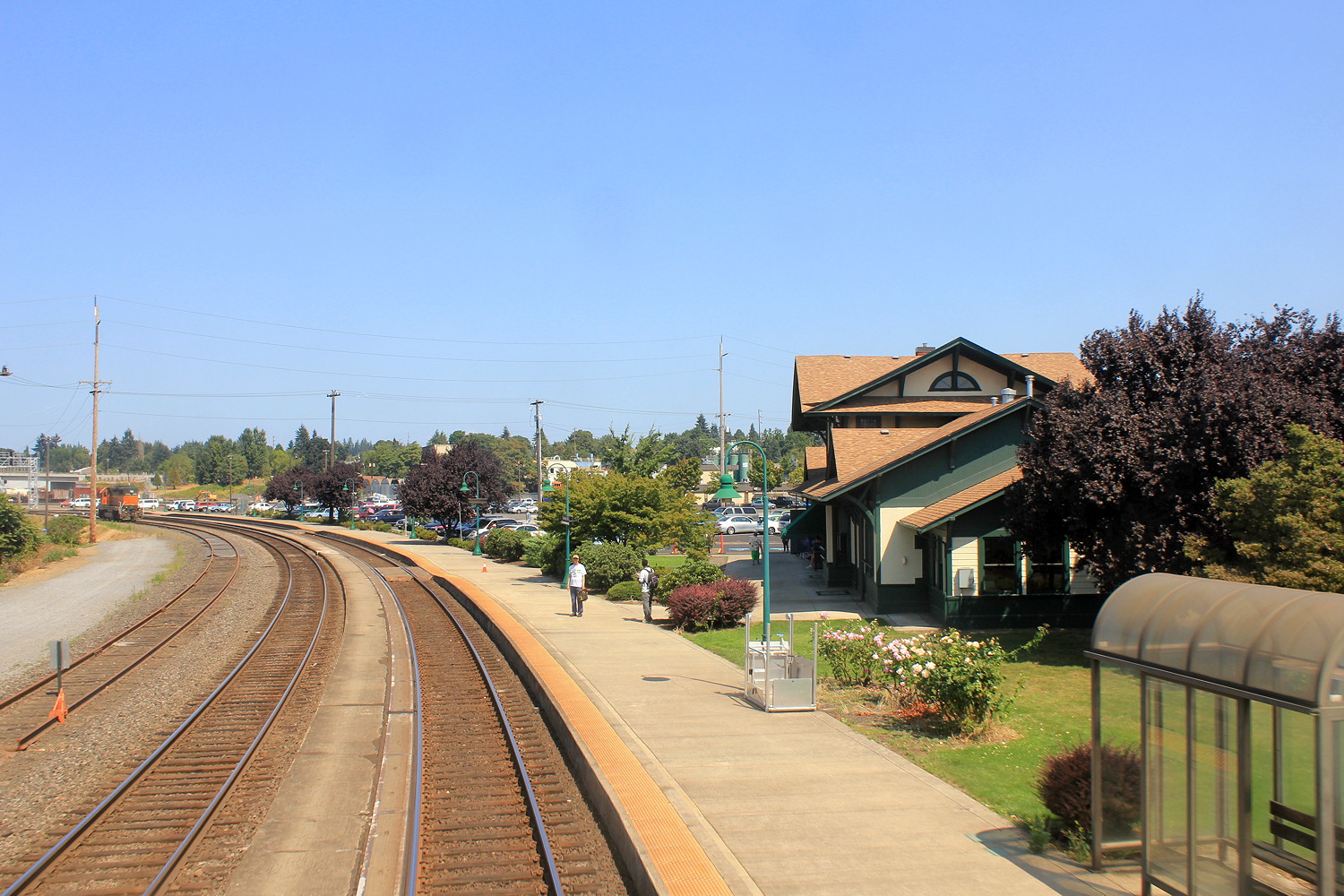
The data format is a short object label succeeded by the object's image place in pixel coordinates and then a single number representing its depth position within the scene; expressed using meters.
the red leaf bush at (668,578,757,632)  23.09
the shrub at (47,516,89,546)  53.00
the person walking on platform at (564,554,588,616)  25.67
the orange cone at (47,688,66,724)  15.01
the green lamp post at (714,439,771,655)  14.51
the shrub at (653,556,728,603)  25.62
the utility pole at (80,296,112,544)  56.47
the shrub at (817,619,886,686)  15.81
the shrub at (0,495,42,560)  41.19
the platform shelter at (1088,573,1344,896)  5.64
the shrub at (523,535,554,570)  37.66
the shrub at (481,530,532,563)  45.75
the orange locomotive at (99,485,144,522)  80.88
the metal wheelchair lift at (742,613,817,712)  14.20
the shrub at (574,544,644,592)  32.28
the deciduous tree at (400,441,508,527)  57.66
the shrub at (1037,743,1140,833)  7.65
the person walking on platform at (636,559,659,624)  24.92
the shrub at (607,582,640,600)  30.80
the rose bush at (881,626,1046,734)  12.30
